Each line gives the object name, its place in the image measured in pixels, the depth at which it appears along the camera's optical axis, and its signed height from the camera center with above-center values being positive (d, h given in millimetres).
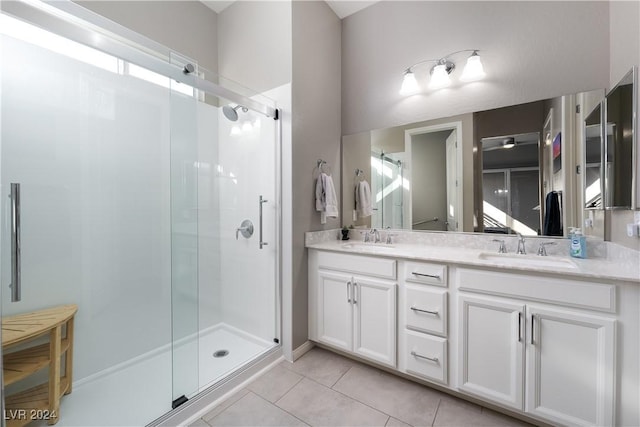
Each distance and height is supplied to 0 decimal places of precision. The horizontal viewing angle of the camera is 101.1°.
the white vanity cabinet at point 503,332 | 1181 -658
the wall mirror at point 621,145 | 1319 +360
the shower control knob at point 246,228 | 2215 -122
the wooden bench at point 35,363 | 1229 -737
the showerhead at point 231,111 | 2049 +807
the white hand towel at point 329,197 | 2277 +141
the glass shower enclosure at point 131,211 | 1410 +18
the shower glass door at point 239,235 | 2078 -180
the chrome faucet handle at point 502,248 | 1853 -249
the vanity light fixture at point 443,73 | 1966 +1106
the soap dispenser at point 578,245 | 1587 -197
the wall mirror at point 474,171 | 1738 +328
